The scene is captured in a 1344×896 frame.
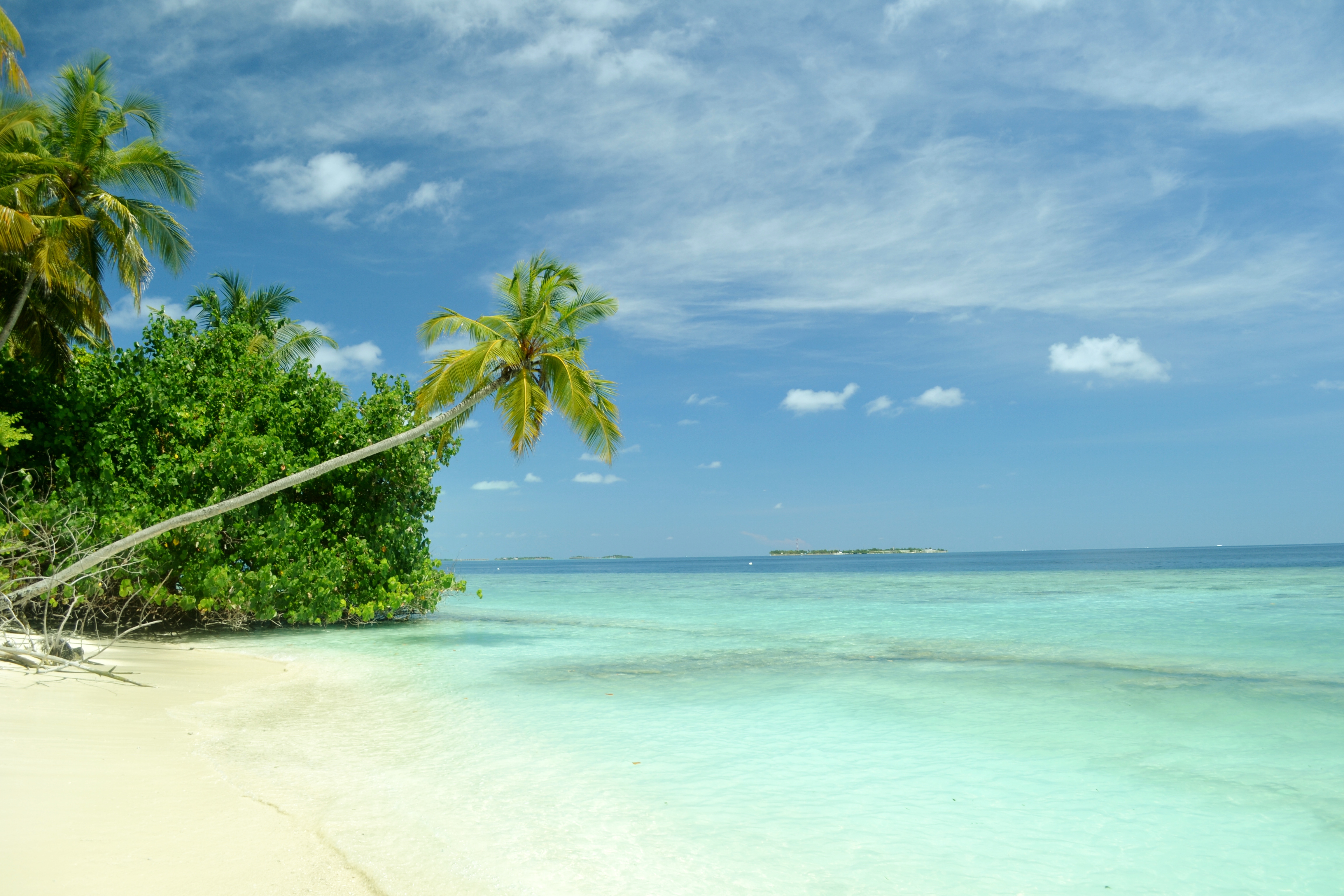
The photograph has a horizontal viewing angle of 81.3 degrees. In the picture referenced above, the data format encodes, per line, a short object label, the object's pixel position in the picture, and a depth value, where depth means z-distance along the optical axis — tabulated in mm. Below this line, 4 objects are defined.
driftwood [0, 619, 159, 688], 7168
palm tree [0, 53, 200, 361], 11352
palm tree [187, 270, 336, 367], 22391
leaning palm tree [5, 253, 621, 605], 10953
